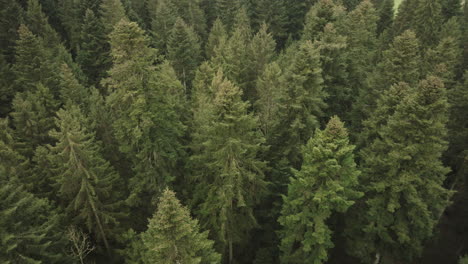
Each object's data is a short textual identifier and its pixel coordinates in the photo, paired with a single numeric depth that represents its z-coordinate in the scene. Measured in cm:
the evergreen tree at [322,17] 2892
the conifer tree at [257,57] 3803
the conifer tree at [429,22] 4109
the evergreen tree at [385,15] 5606
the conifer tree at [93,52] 4366
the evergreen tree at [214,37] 4626
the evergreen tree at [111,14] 4366
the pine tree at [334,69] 2695
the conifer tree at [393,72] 2500
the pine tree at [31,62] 3397
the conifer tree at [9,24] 4288
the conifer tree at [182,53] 3838
